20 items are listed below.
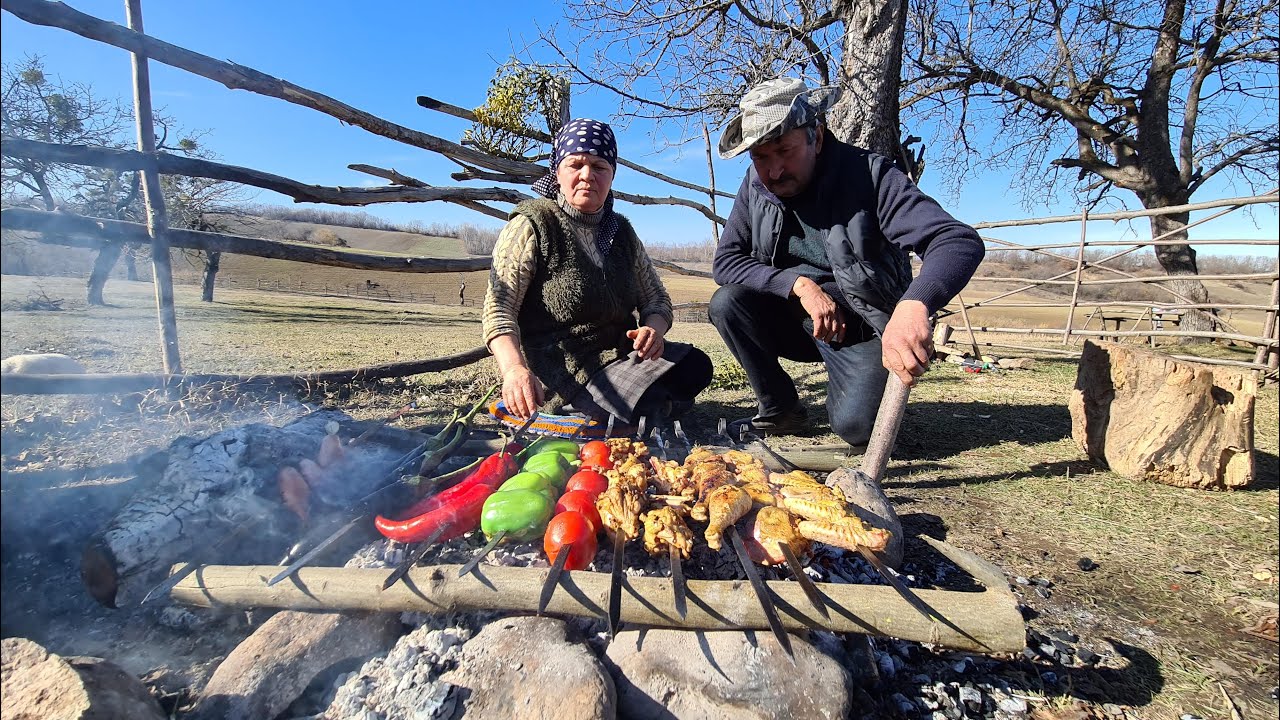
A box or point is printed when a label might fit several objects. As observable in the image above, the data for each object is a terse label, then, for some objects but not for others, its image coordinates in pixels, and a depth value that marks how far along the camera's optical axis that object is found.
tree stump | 3.20
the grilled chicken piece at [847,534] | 1.70
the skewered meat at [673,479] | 2.12
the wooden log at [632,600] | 1.44
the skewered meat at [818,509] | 1.82
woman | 2.95
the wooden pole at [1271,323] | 7.37
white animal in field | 3.15
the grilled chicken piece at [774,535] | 1.75
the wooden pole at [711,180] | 8.40
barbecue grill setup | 1.45
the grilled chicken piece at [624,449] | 2.48
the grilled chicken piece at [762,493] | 2.03
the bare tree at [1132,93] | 11.25
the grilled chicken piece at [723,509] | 1.77
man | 2.68
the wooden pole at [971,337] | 9.03
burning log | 1.79
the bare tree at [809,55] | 4.78
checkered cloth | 3.18
